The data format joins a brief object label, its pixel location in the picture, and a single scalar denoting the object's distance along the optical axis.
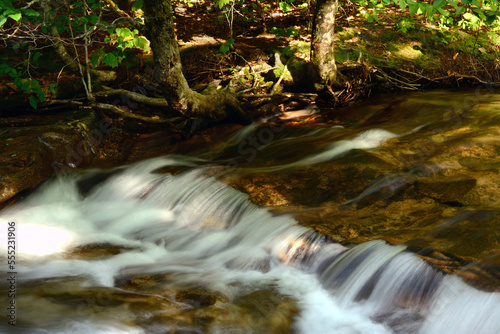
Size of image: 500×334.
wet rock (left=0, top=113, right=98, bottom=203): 5.47
